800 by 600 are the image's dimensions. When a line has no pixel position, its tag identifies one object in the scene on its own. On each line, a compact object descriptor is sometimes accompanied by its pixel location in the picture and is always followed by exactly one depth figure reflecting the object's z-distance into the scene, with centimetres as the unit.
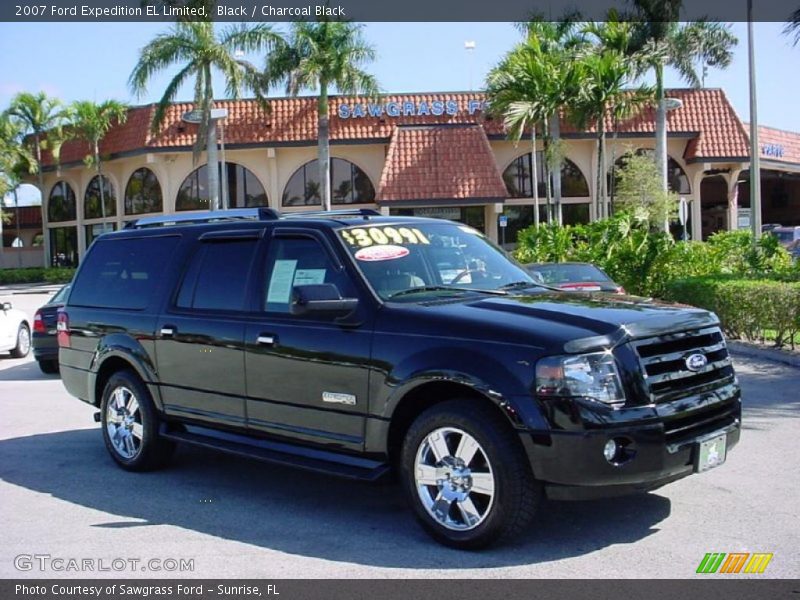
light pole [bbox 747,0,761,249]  2177
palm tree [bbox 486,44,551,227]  2567
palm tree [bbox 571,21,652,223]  2577
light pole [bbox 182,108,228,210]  3206
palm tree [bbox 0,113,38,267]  4546
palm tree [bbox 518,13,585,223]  2580
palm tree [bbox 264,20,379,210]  3009
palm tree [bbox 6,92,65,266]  4616
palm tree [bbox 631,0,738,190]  2878
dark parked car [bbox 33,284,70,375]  1303
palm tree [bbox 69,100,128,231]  3997
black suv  477
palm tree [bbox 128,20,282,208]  2997
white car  1600
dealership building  3341
